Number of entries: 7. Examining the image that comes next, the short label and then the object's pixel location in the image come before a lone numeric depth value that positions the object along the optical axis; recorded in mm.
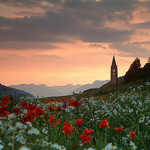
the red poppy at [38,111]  4895
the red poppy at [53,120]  4906
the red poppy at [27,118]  4168
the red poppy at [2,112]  4233
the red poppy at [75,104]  5020
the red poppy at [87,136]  3932
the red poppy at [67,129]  4333
